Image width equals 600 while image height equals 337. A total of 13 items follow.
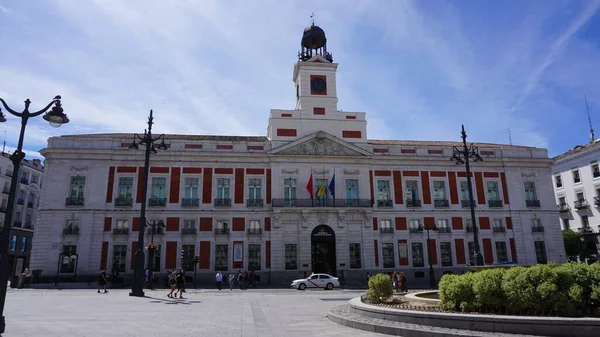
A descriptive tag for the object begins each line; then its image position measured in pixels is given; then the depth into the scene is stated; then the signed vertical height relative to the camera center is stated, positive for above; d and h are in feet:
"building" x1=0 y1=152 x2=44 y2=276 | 152.25 +22.64
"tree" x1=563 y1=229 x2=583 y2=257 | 143.23 +5.03
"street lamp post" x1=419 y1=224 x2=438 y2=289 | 95.67 -4.76
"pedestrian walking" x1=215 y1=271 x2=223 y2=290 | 92.86 -3.20
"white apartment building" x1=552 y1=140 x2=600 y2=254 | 145.18 +24.74
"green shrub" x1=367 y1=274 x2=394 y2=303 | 42.39 -2.66
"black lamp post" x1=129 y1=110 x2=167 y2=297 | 67.62 -0.86
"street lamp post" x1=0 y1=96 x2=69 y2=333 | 29.22 +8.52
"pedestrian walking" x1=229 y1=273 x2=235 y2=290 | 94.15 -4.06
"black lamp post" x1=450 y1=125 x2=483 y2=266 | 69.77 +11.97
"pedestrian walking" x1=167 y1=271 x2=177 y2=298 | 66.31 -2.70
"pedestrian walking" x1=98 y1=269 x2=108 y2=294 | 80.92 -2.65
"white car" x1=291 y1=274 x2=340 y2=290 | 94.07 -4.33
